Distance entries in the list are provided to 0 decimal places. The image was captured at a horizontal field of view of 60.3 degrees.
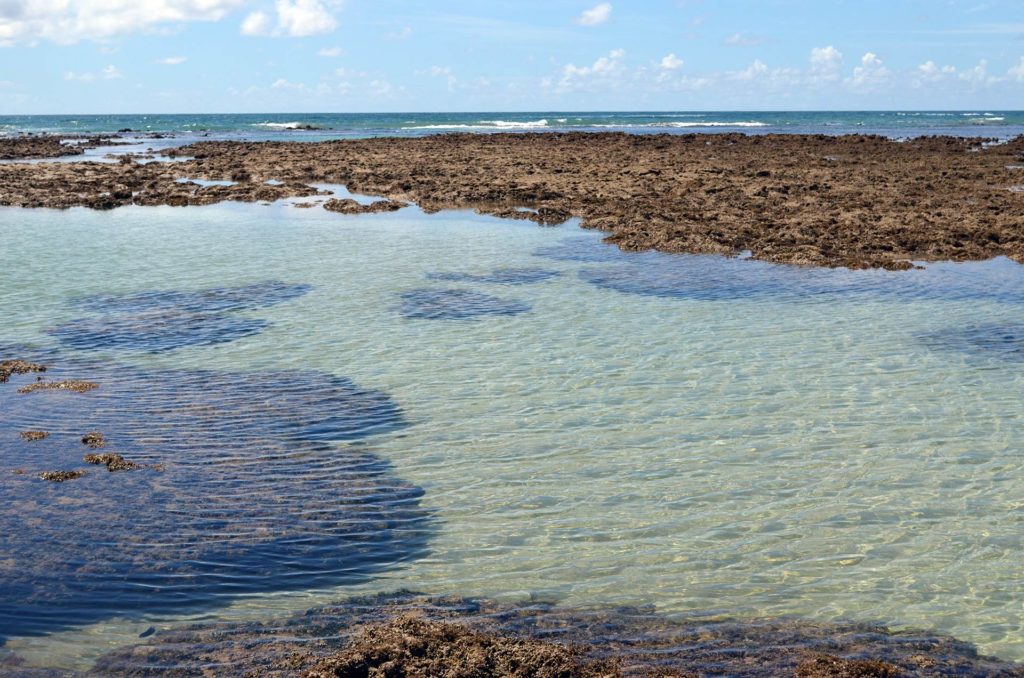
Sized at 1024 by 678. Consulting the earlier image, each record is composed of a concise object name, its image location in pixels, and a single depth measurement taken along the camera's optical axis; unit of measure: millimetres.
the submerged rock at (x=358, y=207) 32750
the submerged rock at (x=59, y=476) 9078
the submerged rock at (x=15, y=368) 12766
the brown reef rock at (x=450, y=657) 5902
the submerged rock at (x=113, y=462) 9406
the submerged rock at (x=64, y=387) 12094
